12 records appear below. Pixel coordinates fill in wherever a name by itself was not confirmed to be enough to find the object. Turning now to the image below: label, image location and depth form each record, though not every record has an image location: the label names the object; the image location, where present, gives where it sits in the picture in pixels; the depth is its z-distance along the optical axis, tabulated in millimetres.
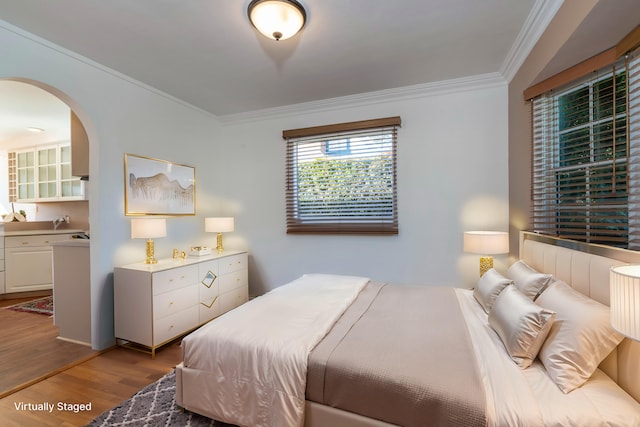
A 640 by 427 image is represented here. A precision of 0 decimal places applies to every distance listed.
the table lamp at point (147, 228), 2783
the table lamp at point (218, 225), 3668
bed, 1168
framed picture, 3008
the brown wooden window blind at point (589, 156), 1574
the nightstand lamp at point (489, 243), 2543
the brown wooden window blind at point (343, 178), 3395
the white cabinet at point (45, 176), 5058
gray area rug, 1760
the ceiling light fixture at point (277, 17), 1854
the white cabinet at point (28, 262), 4430
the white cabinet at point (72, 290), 2816
